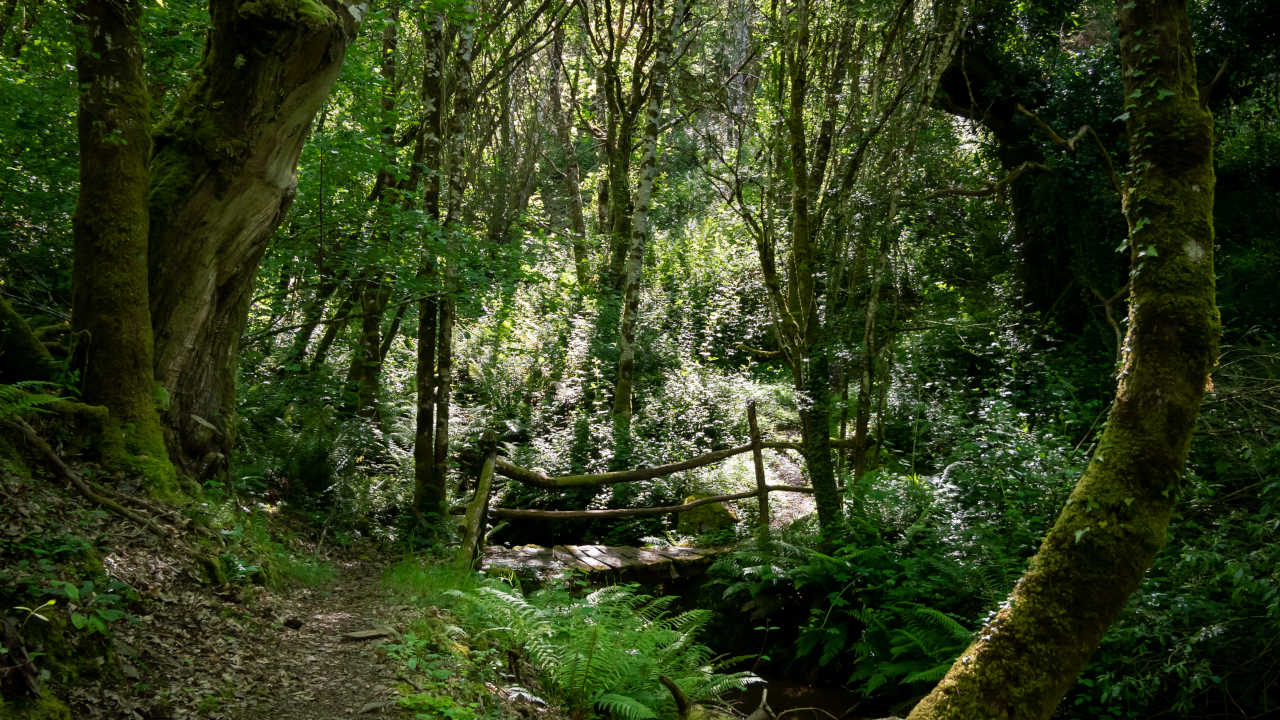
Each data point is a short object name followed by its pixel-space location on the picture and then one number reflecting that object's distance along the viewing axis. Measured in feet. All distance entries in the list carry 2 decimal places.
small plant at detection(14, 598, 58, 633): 8.73
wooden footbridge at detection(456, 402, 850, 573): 26.61
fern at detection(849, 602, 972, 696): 19.13
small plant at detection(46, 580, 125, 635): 9.43
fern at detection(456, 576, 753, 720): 15.33
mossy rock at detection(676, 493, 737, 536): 34.55
